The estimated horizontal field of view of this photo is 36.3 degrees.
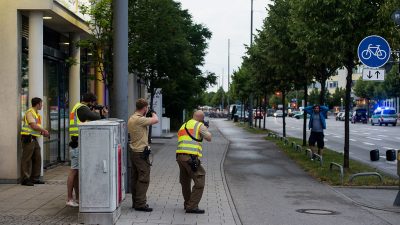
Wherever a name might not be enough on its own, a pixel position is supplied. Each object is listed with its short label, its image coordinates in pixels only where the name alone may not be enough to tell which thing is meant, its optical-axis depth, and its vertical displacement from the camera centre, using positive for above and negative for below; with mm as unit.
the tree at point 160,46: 15523 +1672
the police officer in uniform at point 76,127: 9711 -431
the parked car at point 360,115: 72356 -1488
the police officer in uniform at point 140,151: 9445 -765
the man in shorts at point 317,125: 18500 -690
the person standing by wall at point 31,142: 12047 -822
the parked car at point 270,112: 119625 -1985
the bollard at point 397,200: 10875 -1744
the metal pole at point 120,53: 10688 +851
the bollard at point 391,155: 12859 -1106
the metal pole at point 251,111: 51825 -766
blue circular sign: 12859 +1080
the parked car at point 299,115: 95225 -2049
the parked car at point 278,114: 104388 -2034
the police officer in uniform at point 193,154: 9422 -822
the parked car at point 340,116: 82138 -1924
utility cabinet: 8195 -964
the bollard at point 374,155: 16172 -1407
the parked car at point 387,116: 61812 -1361
